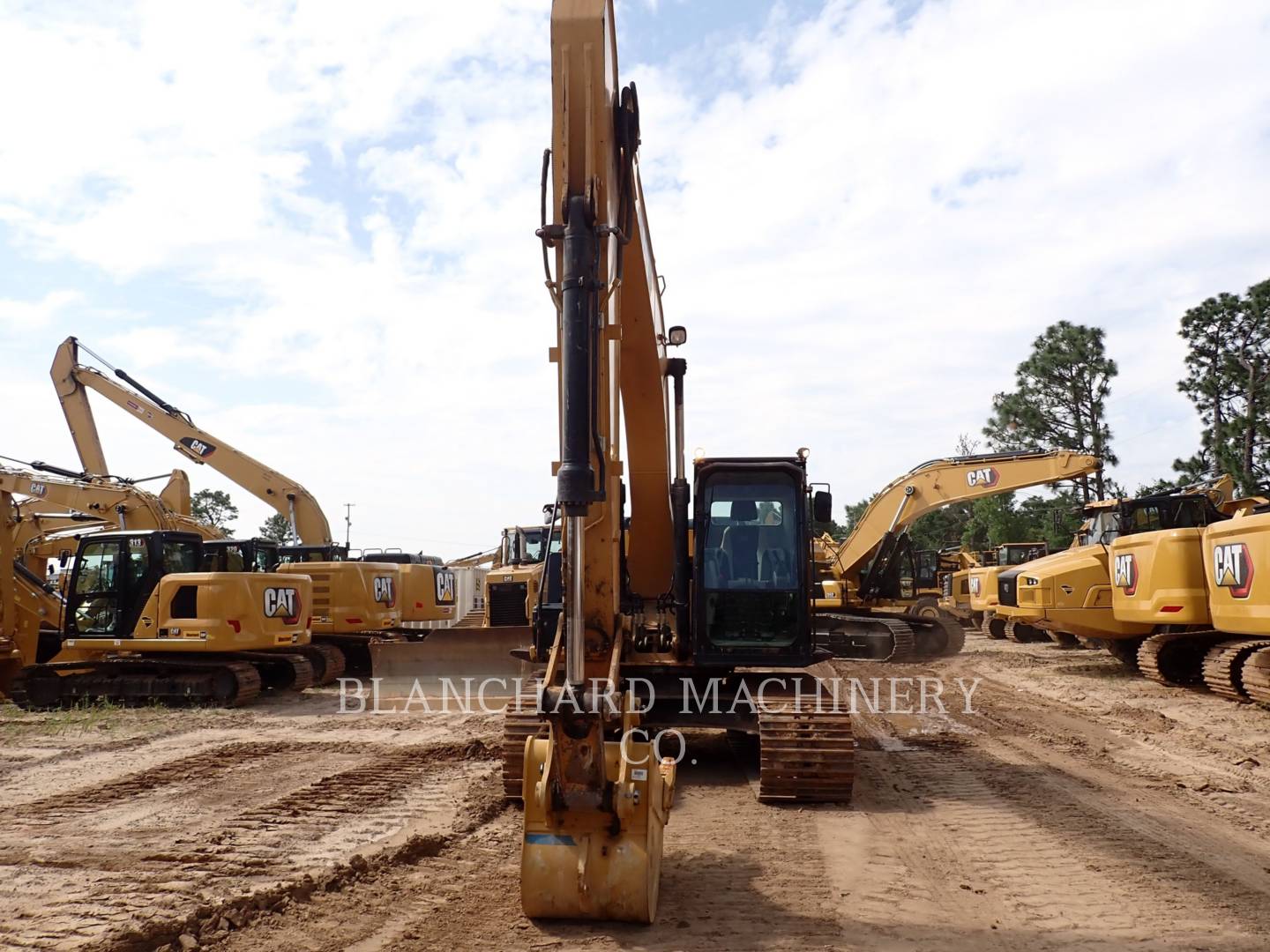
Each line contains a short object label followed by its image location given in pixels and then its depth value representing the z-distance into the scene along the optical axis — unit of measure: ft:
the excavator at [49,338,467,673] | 54.70
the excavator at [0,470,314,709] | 43.27
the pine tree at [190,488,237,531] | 234.79
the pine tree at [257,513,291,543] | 207.42
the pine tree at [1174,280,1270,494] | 127.24
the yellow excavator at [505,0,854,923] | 15.23
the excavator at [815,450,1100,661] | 62.08
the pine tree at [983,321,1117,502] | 151.94
